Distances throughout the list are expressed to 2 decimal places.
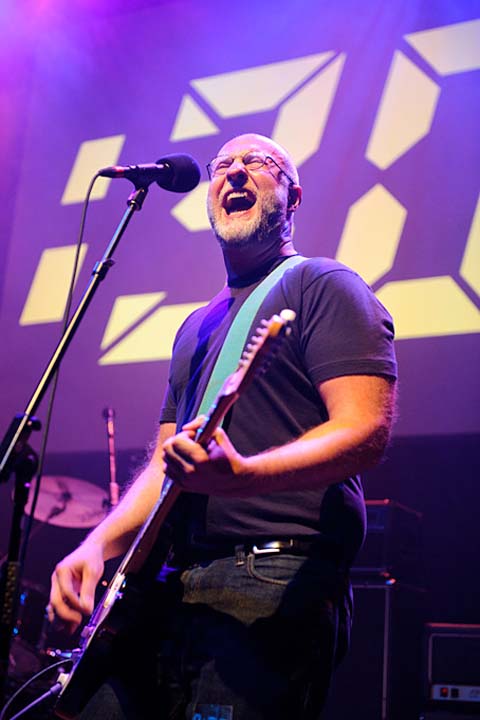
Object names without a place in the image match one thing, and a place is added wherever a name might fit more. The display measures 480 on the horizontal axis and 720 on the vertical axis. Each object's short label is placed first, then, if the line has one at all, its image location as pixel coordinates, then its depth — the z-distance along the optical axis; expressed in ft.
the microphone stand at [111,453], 14.80
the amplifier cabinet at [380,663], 12.24
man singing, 5.68
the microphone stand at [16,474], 7.03
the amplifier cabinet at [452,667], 11.65
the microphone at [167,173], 8.39
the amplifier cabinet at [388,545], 13.38
